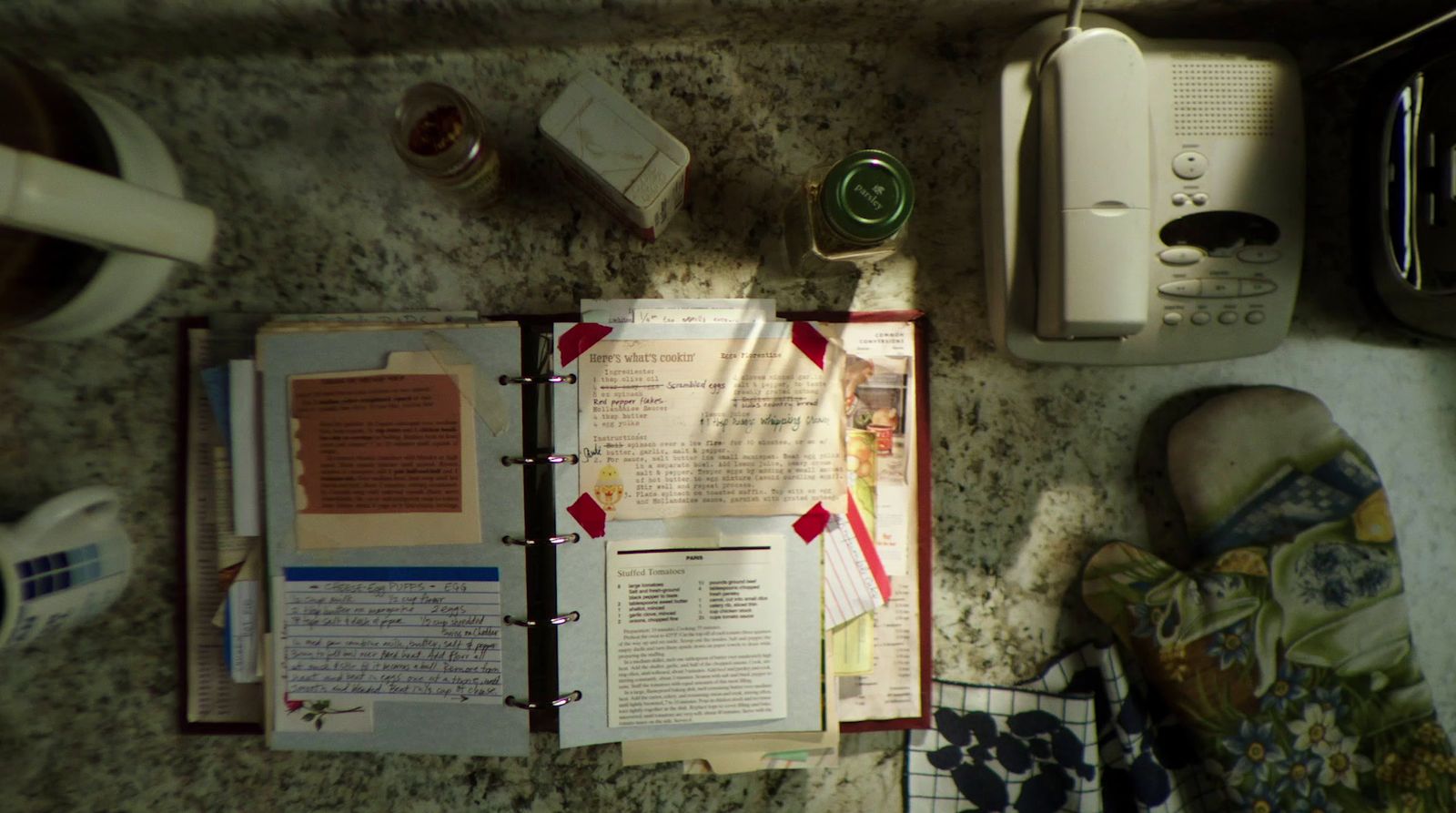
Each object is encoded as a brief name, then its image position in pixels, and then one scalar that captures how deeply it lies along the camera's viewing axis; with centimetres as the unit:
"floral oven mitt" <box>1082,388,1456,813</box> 65
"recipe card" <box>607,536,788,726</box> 67
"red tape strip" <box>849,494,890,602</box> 69
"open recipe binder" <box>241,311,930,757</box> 66
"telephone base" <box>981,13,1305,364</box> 61
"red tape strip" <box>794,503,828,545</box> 68
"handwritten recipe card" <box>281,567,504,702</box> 67
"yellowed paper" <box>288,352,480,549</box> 67
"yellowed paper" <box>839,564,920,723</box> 70
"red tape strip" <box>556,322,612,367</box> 67
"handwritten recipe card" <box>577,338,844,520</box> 67
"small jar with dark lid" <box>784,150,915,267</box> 54
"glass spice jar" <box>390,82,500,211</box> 58
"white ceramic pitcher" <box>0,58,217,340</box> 41
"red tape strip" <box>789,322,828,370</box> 68
